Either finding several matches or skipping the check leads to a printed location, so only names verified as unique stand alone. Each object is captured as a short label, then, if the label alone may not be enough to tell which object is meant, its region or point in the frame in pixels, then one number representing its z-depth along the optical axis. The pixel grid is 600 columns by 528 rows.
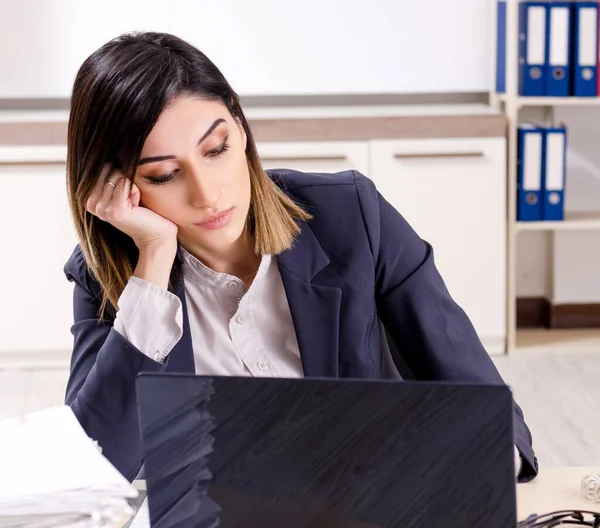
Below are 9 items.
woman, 1.35
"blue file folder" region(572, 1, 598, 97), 3.55
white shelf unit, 3.61
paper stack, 1.04
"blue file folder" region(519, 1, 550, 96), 3.54
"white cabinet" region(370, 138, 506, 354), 3.63
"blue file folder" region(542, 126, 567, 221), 3.60
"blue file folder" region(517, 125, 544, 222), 3.62
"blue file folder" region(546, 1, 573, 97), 3.54
